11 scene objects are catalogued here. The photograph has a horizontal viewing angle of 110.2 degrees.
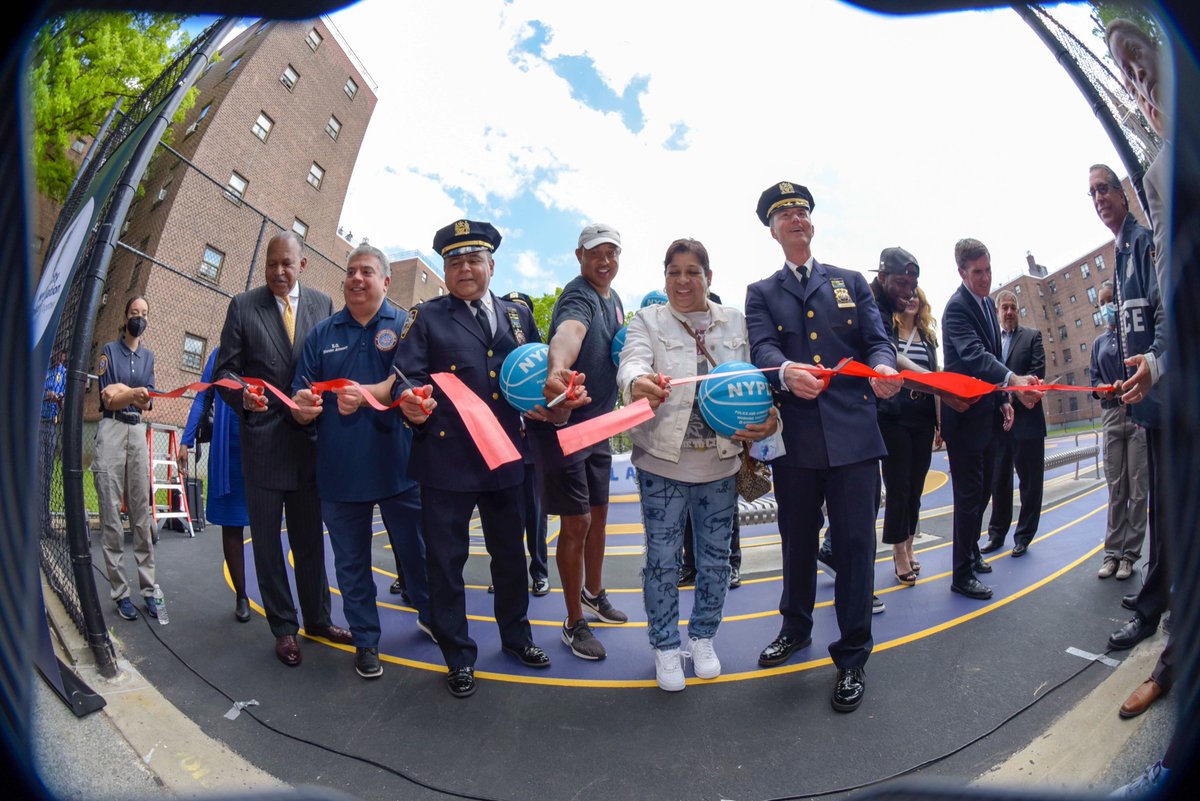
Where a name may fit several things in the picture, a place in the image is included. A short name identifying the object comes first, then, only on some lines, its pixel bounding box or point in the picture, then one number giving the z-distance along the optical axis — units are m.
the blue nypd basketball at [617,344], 2.55
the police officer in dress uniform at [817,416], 1.88
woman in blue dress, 2.85
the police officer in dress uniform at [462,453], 2.11
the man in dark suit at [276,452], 2.46
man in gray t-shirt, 2.37
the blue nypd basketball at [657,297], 3.68
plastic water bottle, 2.19
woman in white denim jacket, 2.02
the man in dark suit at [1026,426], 1.76
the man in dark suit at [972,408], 1.52
